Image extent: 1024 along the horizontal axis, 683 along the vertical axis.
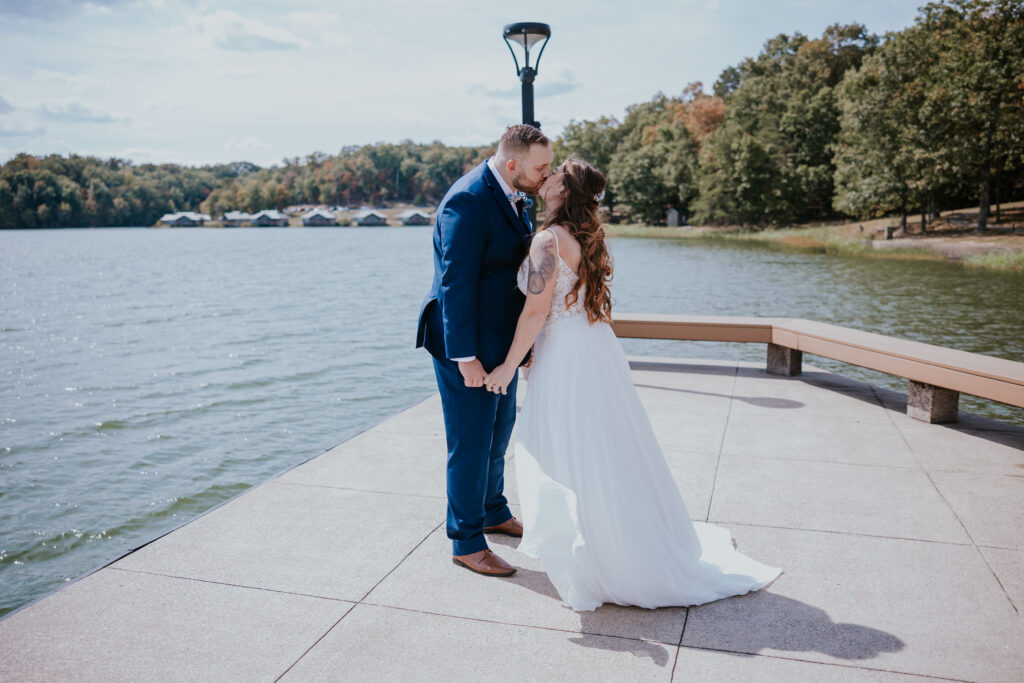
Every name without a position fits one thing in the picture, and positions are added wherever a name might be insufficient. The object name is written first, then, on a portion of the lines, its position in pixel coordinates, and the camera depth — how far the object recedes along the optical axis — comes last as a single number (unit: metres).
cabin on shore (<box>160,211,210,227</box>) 148.25
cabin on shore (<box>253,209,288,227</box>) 151.88
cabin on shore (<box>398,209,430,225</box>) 150.25
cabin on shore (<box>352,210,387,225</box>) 150.50
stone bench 5.89
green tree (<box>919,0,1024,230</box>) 37.72
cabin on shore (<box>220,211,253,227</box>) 155.50
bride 3.33
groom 3.44
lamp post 7.33
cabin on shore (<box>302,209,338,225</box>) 148.50
